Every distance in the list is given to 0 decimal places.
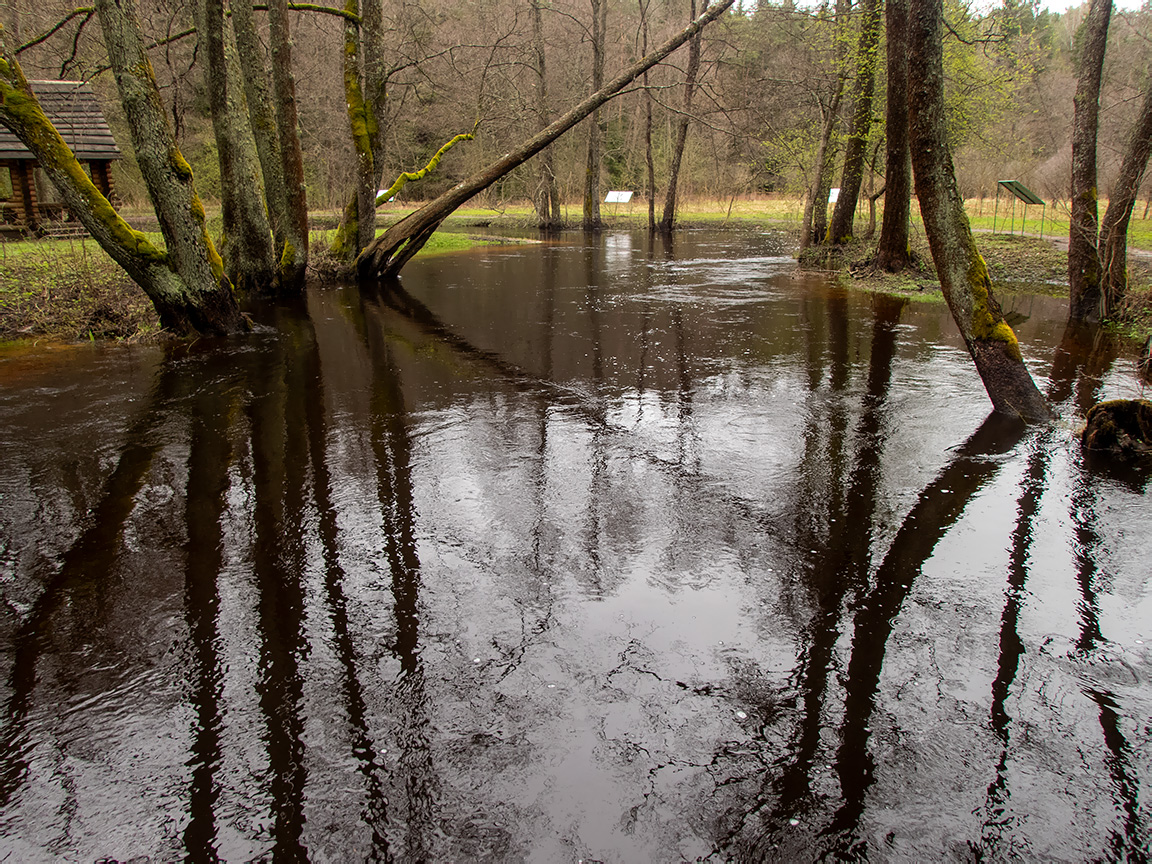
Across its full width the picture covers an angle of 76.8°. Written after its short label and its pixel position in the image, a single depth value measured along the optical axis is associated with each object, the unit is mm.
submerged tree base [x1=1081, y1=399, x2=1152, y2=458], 6273
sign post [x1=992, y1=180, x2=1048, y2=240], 17906
